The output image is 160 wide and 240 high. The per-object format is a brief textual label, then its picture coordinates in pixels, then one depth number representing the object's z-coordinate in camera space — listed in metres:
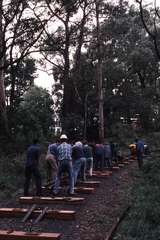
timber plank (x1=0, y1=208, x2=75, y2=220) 12.39
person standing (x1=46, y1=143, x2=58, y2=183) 16.05
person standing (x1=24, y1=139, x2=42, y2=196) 15.20
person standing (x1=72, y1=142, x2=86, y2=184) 16.39
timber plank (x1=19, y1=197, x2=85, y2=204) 14.27
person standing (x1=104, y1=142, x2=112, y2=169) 25.58
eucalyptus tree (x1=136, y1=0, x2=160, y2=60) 22.85
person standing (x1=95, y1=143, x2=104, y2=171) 24.55
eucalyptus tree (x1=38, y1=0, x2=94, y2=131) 36.78
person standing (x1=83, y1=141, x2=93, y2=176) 20.45
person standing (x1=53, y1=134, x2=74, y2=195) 14.81
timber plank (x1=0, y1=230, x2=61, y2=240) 10.10
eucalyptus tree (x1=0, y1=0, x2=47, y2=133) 19.25
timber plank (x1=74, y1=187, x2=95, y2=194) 16.45
